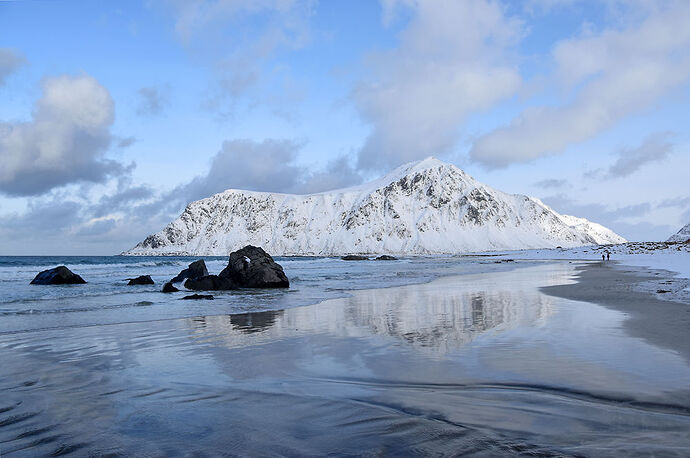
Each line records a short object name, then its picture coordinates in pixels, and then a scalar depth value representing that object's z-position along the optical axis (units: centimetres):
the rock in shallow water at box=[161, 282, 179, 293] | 2488
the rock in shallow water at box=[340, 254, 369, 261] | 10926
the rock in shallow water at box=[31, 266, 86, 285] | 2989
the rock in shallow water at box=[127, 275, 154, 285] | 3075
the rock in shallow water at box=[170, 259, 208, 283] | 3616
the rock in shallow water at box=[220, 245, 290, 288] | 2766
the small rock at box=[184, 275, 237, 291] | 2684
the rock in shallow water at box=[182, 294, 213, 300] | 2100
